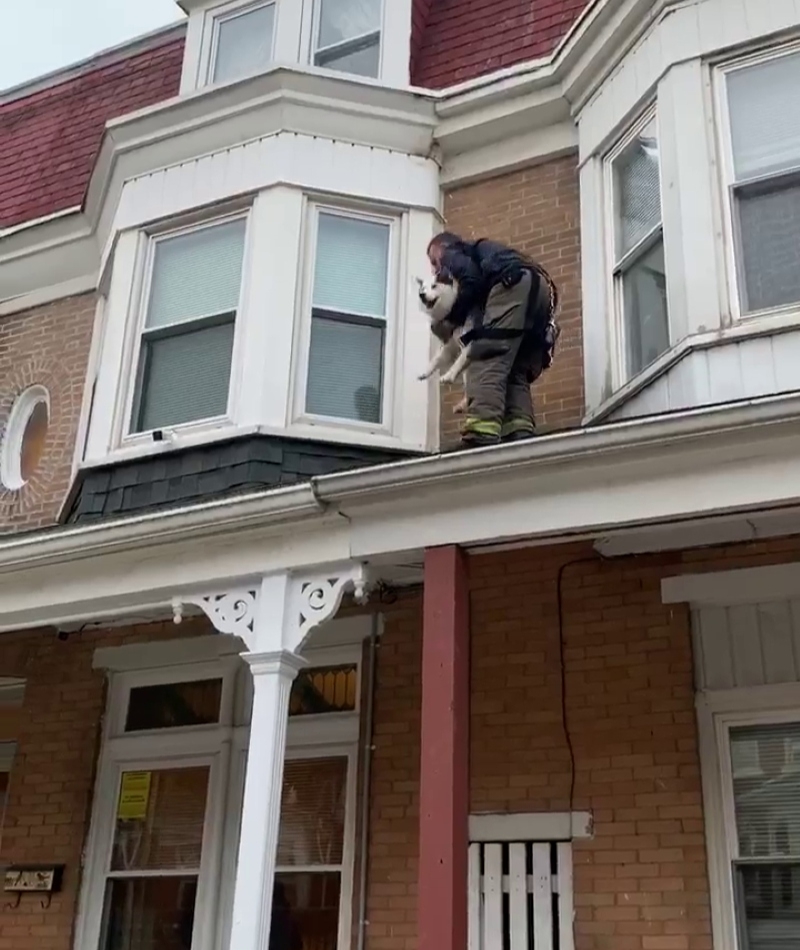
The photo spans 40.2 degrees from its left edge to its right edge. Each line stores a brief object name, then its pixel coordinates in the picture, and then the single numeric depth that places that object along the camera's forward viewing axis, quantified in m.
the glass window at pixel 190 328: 7.20
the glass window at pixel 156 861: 6.85
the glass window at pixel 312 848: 6.33
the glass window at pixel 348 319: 7.03
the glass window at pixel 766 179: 5.86
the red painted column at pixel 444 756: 4.30
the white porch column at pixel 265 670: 4.86
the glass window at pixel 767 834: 5.23
